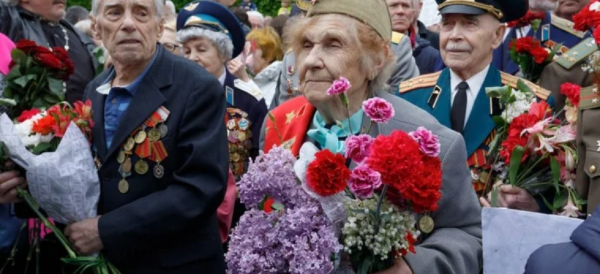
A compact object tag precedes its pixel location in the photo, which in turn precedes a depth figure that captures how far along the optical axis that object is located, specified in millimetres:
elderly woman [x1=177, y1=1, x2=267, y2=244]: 6629
